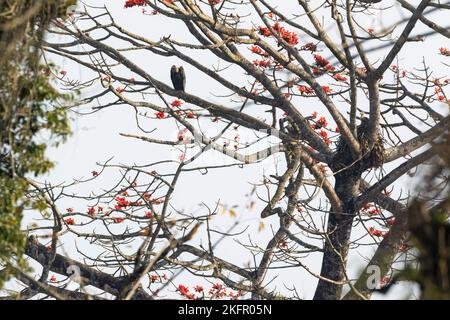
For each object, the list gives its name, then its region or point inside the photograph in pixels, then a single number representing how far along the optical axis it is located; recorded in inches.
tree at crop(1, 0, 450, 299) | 652.7
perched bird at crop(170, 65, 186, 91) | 789.2
